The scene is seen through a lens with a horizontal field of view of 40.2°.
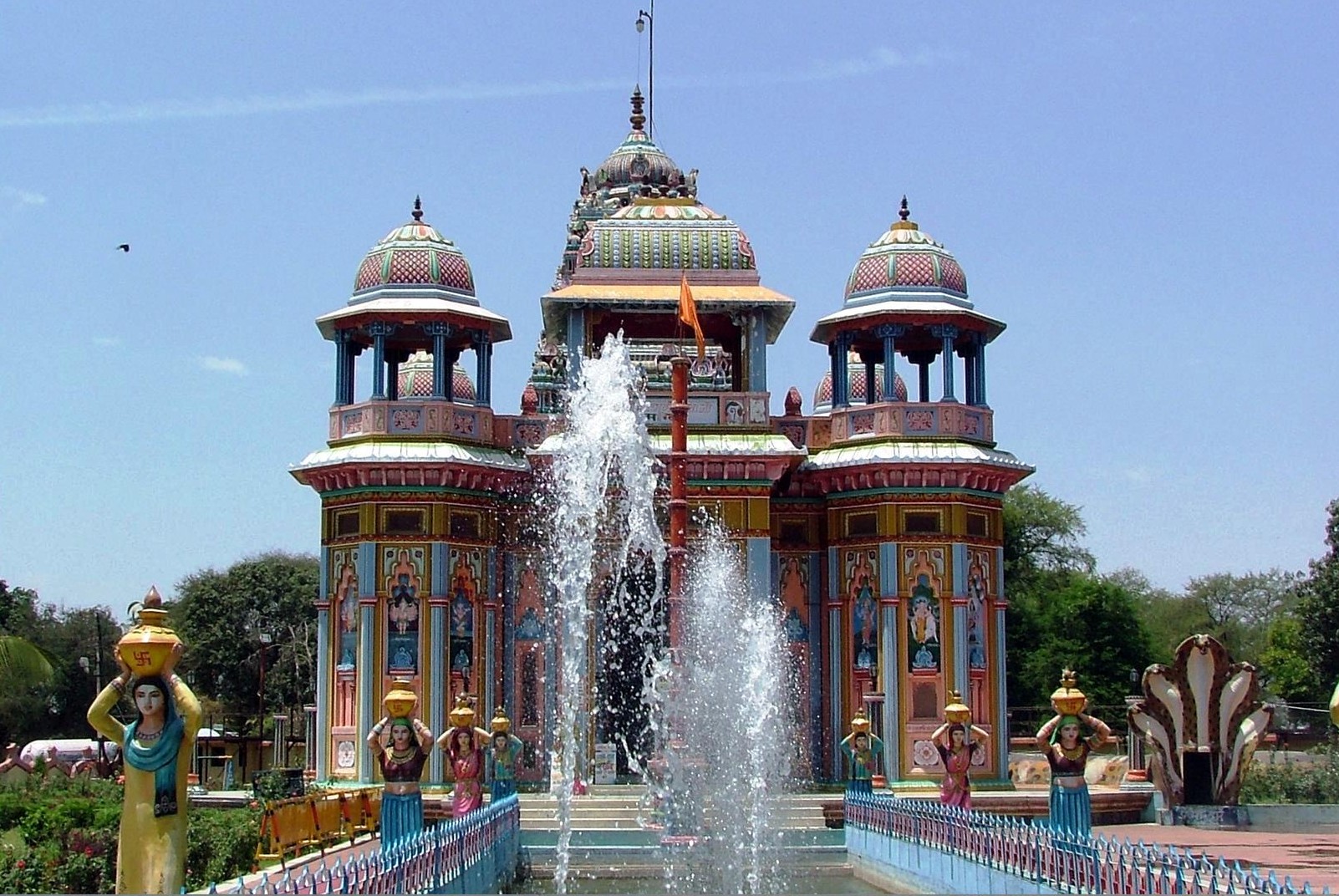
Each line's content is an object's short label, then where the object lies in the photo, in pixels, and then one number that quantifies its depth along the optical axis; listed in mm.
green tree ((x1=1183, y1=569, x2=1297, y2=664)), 77438
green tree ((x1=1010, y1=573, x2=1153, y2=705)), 51500
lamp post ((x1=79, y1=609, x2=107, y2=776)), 35297
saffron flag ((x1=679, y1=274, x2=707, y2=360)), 22891
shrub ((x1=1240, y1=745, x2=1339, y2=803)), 29594
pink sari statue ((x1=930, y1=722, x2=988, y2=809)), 19047
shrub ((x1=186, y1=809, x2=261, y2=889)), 18203
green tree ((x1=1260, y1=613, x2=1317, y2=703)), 55188
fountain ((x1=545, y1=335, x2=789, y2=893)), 19641
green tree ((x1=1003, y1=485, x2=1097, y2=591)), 58844
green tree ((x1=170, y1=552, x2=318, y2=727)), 57969
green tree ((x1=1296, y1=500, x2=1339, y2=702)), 46594
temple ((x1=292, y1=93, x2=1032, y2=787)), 27922
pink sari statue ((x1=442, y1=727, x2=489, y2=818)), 18844
